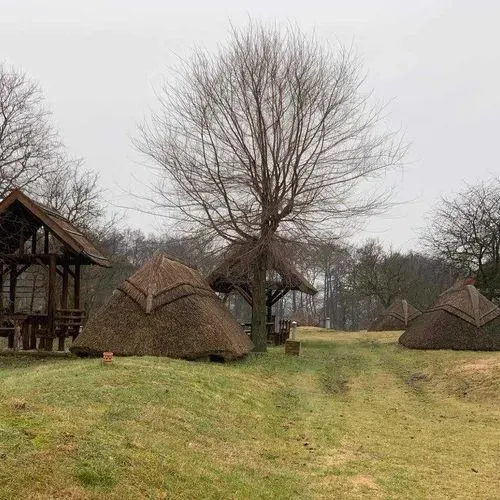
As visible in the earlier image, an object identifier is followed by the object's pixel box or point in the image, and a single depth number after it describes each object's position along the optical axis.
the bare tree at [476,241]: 33.66
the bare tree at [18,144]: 31.05
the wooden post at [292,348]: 20.44
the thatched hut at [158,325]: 15.51
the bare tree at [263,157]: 19.67
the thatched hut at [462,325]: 22.09
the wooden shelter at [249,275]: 20.00
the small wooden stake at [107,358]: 11.98
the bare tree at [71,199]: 36.09
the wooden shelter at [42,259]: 18.06
